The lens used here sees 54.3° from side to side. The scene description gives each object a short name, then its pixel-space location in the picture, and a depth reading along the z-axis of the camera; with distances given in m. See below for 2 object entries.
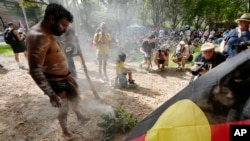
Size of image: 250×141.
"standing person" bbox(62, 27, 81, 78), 6.34
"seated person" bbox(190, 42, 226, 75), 4.31
